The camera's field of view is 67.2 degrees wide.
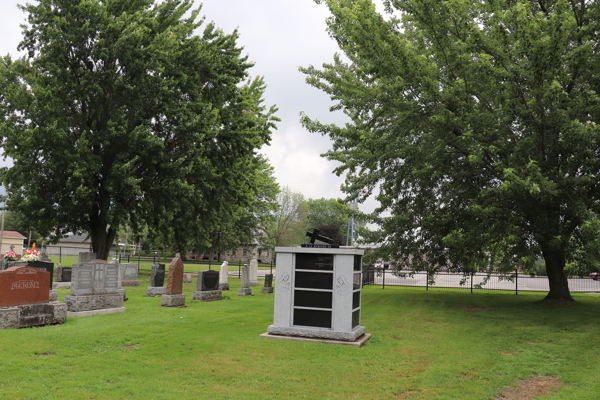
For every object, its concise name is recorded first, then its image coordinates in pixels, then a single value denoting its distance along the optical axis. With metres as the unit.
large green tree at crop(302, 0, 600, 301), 11.48
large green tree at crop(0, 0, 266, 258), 18.72
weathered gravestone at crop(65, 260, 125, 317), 12.59
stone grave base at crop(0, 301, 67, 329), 9.66
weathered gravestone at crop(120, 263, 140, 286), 23.03
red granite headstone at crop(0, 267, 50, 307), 9.84
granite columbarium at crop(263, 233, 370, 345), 9.16
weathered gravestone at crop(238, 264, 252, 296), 19.69
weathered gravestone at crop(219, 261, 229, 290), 21.00
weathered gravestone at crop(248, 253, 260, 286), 23.30
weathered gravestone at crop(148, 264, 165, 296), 18.08
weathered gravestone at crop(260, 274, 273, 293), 21.67
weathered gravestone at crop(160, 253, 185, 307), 14.59
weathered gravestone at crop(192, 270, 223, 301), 16.57
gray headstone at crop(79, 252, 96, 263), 20.68
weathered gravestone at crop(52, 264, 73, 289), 21.33
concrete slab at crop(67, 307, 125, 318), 12.20
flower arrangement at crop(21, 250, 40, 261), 17.31
